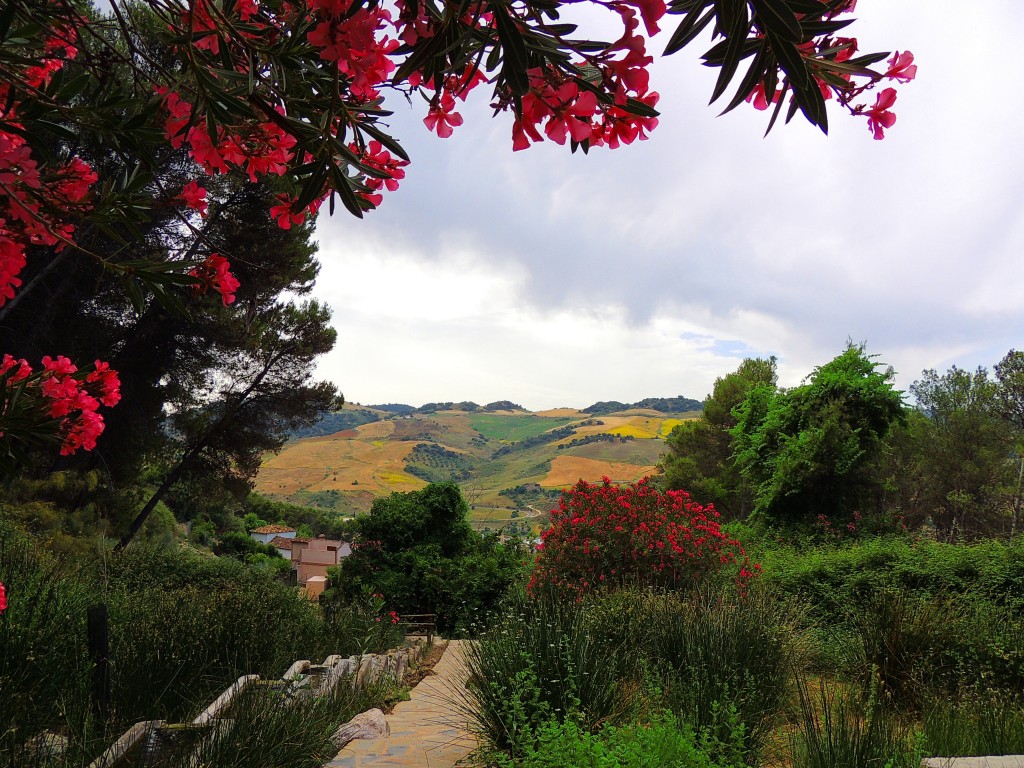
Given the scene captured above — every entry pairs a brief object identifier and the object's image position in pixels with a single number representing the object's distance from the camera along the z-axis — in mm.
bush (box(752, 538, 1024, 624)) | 6539
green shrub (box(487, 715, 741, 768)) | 2172
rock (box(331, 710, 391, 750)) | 3650
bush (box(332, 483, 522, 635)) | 11320
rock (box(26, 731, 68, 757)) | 2232
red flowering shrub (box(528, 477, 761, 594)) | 7504
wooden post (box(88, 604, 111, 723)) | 3028
